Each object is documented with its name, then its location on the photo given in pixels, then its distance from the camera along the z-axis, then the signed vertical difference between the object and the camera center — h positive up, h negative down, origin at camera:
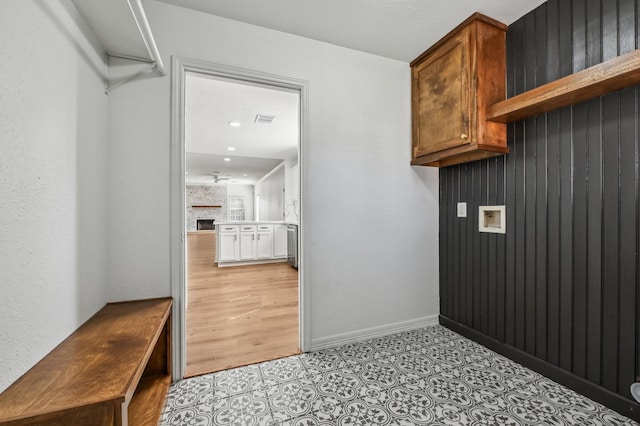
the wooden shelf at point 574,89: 1.33 +0.68
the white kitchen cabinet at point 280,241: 6.28 -0.67
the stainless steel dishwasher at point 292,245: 5.44 -0.68
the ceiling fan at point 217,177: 9.65 +1.33
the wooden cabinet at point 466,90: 1.94 +0.92
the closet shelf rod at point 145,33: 1.28 +0.96
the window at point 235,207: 12.98 +0.24
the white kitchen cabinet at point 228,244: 5.79 -0.69
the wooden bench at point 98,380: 0.82 -0.58
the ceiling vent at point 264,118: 3.90 +1.37
